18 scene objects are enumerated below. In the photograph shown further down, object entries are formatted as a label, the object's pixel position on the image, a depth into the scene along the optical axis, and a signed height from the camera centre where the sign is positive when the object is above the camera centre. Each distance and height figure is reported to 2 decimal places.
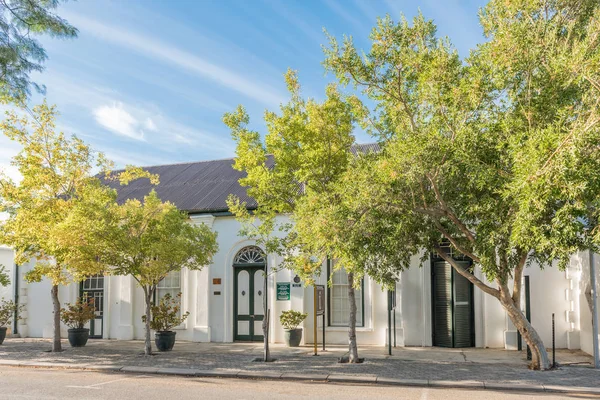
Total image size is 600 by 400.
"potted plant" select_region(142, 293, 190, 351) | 16.78 -1.50
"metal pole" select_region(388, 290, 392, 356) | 15.32 -1.22
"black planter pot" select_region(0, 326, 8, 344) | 19.25 -1.99
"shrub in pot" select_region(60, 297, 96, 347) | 17.95 -1.45
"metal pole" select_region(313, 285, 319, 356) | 15.42 -1.20
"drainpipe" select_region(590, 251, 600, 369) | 12.84 -0.94
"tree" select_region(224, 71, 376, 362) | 13.41 +2.65
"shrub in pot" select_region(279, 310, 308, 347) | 17.28 -1.60
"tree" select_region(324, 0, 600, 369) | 9.53 +2.59
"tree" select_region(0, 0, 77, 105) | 8.09 +3.26
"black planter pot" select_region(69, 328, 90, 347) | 17.91 -1.99
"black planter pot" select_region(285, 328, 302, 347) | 17.41 -1.96
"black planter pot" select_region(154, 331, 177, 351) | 16.77 -1.98
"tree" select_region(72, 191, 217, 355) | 14.47 +0.80
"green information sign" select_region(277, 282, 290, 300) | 17.08 -0.58
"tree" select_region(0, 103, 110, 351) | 15.81 +2.28
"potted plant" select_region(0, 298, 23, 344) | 19.42 -1.37
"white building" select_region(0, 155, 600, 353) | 16.39 -0.90
